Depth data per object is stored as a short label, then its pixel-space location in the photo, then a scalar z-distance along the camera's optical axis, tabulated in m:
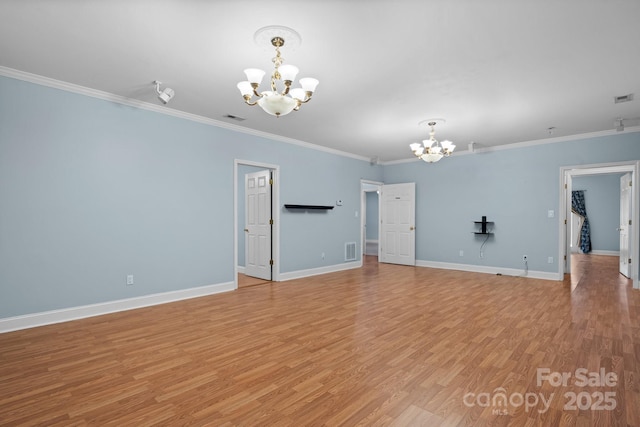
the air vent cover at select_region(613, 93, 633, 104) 4.08
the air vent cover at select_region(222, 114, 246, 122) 5.02
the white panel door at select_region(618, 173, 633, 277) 6.07
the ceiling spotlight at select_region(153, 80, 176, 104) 3.71
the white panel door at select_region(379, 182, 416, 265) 8.30
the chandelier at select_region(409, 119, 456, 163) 5.27
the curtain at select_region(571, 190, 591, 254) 10.59
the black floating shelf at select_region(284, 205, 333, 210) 6.39
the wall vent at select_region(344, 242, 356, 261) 7.79
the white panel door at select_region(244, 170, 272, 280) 6.37
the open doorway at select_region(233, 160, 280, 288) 6.25
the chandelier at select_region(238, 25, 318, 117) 2.65
